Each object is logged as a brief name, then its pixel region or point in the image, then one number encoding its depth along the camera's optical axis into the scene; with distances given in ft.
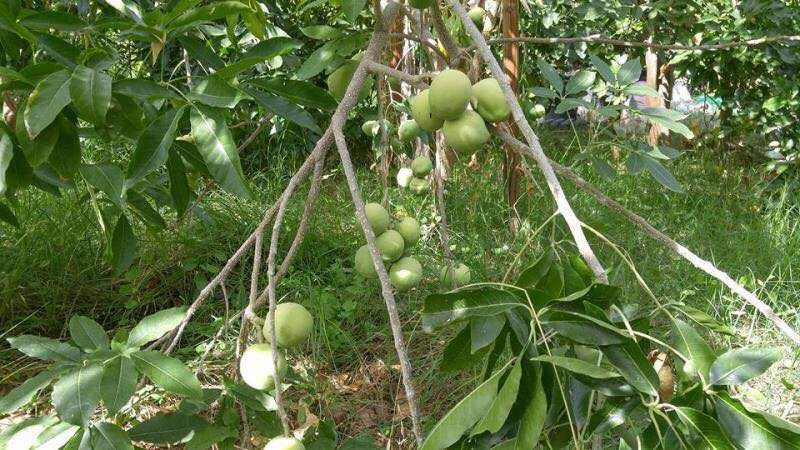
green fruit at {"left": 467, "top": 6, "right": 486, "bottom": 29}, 6.93
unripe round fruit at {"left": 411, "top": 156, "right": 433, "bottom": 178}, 6.04
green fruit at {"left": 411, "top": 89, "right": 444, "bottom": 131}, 4.09
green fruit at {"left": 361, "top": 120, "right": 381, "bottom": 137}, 7.34
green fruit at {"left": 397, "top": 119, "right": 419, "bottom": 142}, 5.66
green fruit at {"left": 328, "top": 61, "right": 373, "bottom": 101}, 4.93
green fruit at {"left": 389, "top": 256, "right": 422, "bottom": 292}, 4.46
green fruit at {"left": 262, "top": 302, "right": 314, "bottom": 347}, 3.72
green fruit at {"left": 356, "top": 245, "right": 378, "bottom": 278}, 4.24
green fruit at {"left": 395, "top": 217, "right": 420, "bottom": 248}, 4.57
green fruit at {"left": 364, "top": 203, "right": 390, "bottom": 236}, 4.40
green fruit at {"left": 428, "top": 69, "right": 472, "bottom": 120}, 3.73
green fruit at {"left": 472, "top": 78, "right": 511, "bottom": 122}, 3.90
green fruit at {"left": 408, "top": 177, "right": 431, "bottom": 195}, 6.27
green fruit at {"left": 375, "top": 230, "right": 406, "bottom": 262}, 4.39
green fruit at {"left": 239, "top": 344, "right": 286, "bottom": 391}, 3.47
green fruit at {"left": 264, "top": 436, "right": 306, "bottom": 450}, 3.20
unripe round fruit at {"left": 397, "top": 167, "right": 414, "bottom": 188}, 6.60
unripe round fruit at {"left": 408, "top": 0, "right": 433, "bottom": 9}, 4.26
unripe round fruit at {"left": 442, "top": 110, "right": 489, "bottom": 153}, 3.80
